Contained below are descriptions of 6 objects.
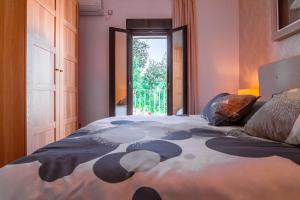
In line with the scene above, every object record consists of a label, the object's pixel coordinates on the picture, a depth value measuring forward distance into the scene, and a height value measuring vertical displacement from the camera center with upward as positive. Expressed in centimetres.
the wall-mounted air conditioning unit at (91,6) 354 +144
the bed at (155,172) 67 -23
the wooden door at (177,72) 357 +43
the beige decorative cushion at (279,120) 104 -11
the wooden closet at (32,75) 196 +24
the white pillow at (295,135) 99 -16
